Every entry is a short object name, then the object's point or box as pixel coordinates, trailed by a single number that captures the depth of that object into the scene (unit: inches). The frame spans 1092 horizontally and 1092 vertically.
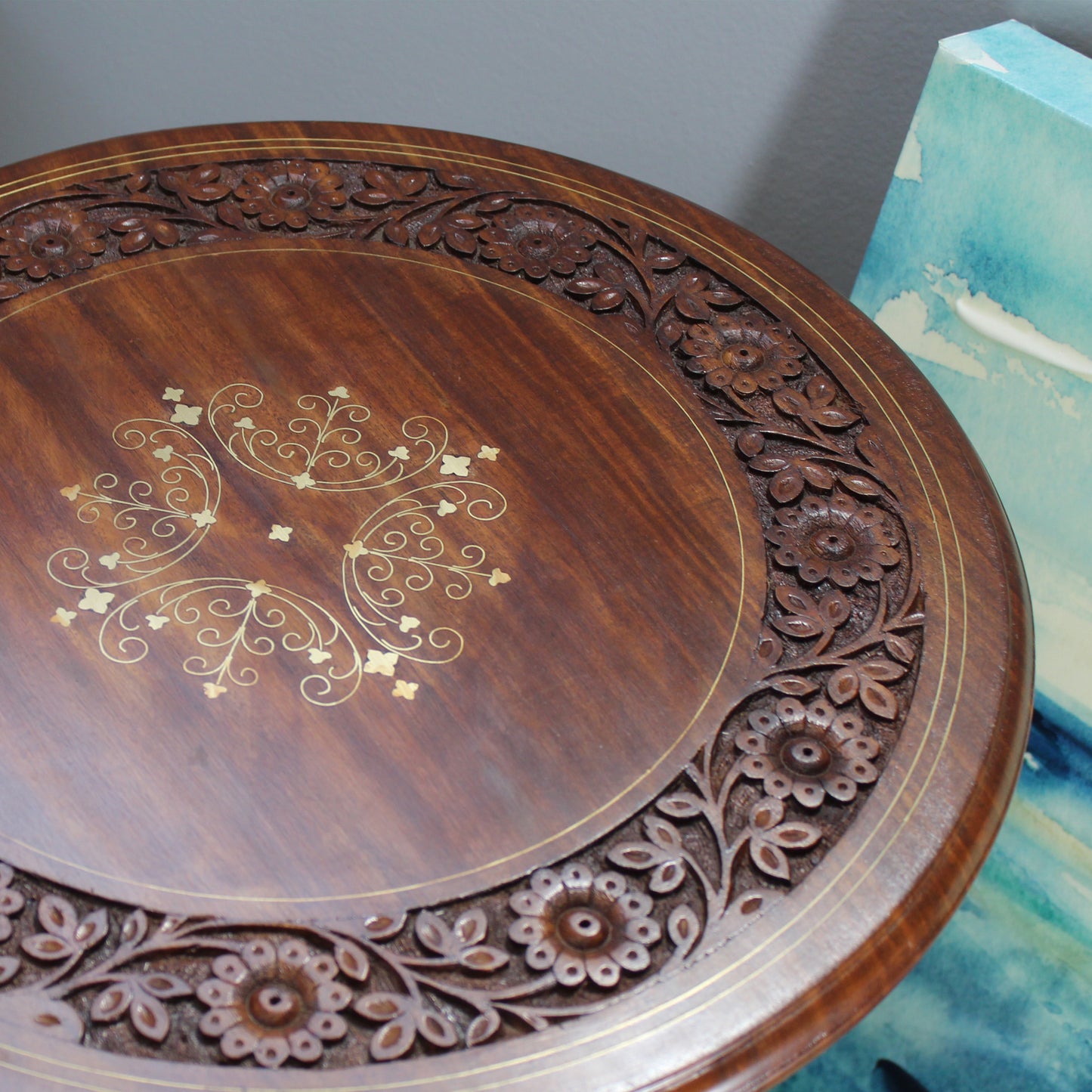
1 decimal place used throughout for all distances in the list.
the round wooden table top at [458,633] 26.8
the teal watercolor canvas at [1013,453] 35.6
